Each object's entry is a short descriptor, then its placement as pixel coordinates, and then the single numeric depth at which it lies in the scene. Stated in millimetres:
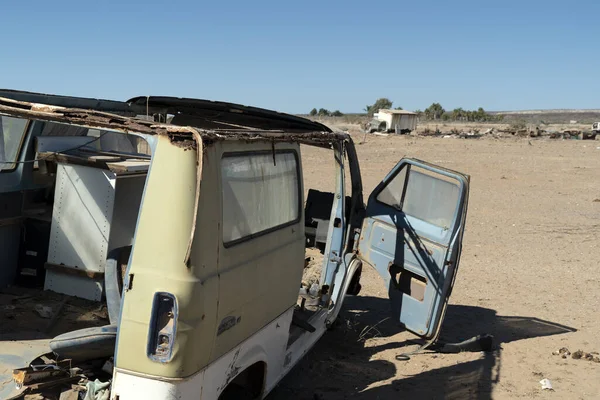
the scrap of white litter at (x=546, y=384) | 5979
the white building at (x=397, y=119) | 47531
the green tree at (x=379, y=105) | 100188
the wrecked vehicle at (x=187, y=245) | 3223
